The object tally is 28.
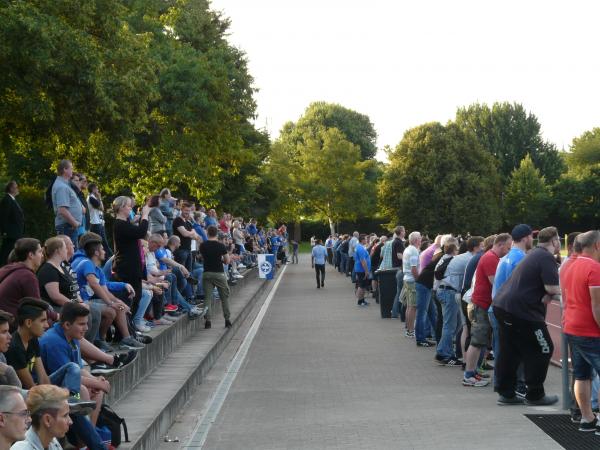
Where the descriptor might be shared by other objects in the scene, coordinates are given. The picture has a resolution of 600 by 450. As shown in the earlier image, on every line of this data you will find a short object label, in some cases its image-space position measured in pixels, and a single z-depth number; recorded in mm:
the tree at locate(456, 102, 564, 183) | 108312
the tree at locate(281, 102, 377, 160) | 131625
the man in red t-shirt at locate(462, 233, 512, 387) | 13398
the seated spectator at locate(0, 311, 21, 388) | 6710
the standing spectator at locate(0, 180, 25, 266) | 16469
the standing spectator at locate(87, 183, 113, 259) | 17422
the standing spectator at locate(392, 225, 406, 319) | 23969
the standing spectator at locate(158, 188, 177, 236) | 20844
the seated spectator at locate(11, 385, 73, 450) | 5672
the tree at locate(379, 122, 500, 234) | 93125
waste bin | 24953
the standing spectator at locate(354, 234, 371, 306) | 30094
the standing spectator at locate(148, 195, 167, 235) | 19188
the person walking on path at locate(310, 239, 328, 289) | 39281
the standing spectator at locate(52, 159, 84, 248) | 14844
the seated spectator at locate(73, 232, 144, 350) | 12109
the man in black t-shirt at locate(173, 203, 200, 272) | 21072
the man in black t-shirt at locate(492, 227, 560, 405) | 11445
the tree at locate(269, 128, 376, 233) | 115562
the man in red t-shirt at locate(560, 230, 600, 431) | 9984
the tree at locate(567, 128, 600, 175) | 133250
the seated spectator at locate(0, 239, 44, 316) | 9250
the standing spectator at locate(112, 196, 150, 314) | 14148
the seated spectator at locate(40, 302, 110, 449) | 8594
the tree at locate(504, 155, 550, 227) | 100125
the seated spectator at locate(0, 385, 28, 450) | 5340
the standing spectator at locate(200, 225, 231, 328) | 20250
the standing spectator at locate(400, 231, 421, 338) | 19359
